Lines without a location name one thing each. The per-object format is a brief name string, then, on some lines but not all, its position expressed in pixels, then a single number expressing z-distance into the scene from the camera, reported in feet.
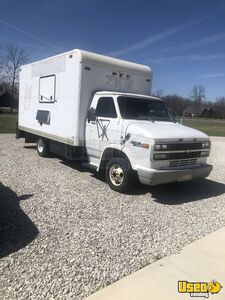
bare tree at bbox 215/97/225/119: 331.45
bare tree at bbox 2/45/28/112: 197.66
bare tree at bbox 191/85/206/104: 389.48
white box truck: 19.90
